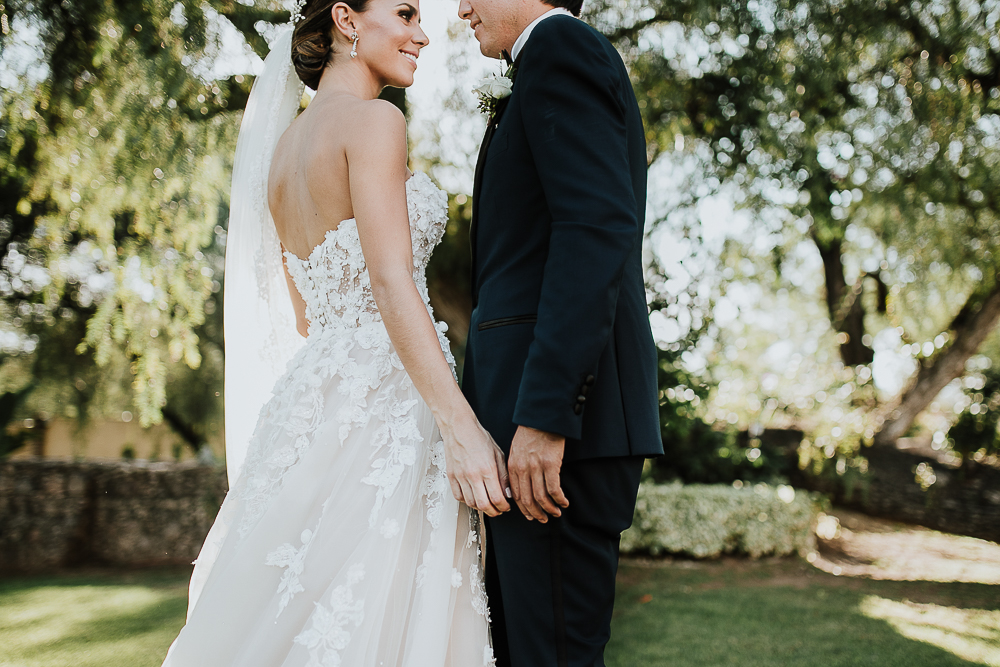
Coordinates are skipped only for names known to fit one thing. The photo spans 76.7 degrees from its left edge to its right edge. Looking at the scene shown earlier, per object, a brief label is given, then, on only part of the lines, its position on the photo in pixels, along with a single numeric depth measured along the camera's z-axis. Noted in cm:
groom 123
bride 141
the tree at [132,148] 400
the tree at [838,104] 466
